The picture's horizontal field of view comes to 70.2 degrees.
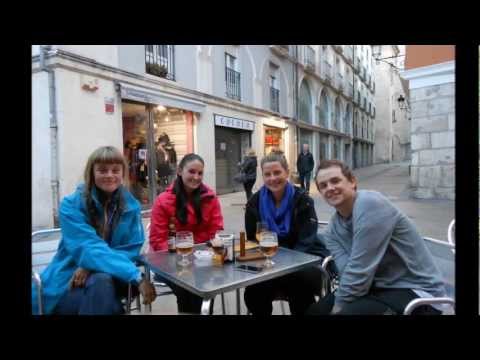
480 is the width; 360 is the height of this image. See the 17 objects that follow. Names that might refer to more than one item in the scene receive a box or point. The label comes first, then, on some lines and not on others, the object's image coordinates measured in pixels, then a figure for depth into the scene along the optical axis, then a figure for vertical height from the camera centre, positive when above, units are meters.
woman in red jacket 2.47 -0.29
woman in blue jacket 1.86 -0.46
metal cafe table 1.59 -0.55
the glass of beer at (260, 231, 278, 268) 1.93 -0.44
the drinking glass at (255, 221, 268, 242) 2.11 -0.38
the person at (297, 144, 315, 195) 10.38 +0.07
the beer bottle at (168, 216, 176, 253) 2.31 -0.45
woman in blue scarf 2.34 -0.43
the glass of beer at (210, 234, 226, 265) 1.96 -0.48
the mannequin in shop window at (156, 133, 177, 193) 8.72 +0.20
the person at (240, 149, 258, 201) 8.03 -0.05
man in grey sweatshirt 1.64 -0.49
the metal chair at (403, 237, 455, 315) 1.52 -0.60
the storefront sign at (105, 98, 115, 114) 7.02 +1.32
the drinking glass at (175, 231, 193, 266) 1.98 -0.44
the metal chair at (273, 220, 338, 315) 2.27 -0.79
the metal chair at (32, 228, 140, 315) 2.12 -0.56
